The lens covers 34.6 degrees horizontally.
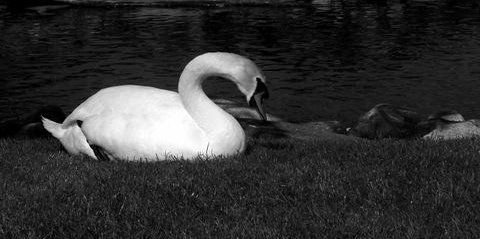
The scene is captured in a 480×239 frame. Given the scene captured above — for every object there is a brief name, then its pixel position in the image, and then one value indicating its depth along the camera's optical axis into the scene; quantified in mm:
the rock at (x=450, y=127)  14922
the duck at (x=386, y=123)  15953
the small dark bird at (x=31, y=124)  15148
